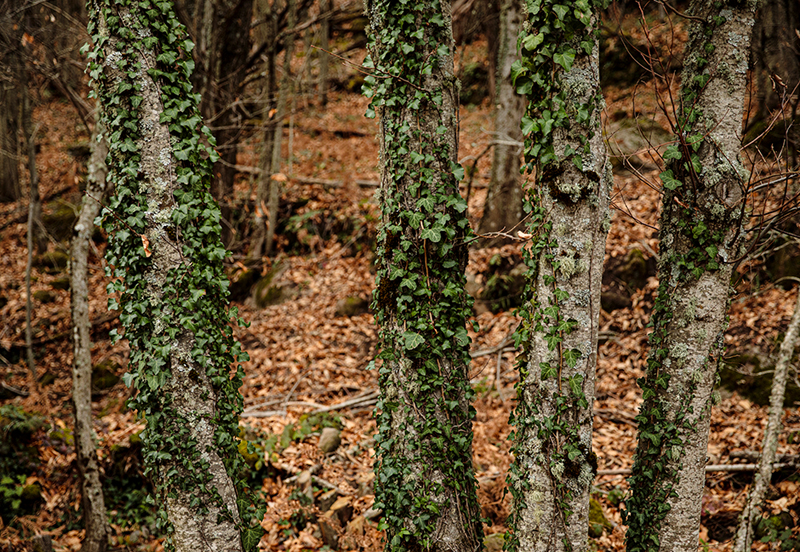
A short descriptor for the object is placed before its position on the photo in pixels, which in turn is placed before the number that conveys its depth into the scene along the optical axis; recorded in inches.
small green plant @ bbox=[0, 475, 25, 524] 245.4
